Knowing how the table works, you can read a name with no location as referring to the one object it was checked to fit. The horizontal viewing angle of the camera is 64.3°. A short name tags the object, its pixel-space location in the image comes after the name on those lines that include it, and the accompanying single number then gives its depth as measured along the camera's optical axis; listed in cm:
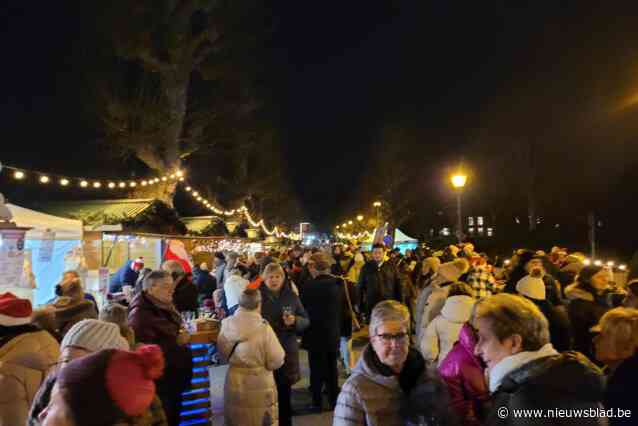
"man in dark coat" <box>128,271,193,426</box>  401
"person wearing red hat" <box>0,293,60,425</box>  342
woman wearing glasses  253
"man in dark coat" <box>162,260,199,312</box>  758
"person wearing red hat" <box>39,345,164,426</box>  176
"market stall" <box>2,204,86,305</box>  941
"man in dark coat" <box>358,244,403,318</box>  888
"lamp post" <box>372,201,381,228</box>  4178
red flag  902
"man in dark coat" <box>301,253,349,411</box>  675
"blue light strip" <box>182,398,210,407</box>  507
